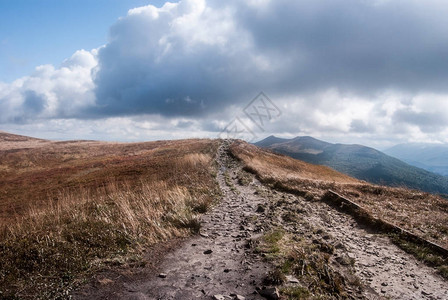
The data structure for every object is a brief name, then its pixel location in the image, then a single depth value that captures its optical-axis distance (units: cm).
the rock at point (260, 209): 1280
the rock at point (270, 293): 537
